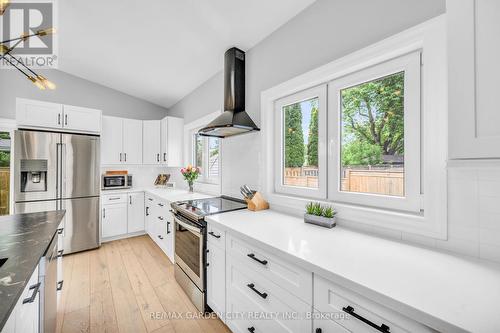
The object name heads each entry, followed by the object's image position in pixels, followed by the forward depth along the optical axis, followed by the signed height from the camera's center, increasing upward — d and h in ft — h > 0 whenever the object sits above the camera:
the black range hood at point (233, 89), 7.32 +2.93
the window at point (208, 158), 10.57 +0.50
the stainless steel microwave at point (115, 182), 12.22 -0.91
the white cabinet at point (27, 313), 2.33 -1.90
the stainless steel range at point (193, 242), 5.91 -2.37
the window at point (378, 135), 4.01 +0.73
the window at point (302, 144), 5.62 +0.73
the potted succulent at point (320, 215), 4.76 -1.15
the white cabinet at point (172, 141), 12.77 +1.67
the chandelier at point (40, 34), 3.49 +2.28
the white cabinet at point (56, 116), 9.44 +2.49
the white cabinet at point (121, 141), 12.01 +1.59
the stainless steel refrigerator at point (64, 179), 9.06 -0.60
